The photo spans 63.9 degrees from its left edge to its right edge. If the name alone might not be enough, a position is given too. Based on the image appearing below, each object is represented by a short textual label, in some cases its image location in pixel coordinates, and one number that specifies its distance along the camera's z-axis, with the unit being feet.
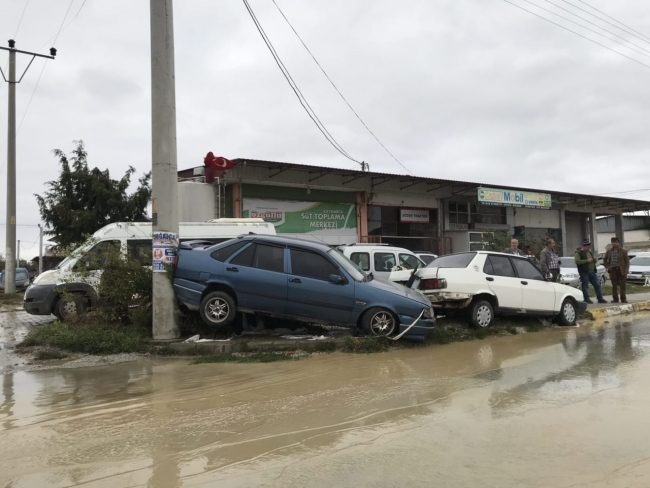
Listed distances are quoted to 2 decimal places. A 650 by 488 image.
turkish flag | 55.57
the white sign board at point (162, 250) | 27.58
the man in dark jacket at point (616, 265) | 45.88
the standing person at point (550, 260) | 42.34
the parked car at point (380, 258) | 42.14
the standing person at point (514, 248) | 40.86
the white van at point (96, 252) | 31.32
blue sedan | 26.99
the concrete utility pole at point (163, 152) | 27.50
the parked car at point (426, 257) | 48.41
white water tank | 60.13
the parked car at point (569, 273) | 60.44
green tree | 66.80
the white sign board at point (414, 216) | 80.94
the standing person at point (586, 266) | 44.75
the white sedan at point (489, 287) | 31.94
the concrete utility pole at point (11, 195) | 63.05
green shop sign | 65.66
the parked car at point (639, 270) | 72.59
